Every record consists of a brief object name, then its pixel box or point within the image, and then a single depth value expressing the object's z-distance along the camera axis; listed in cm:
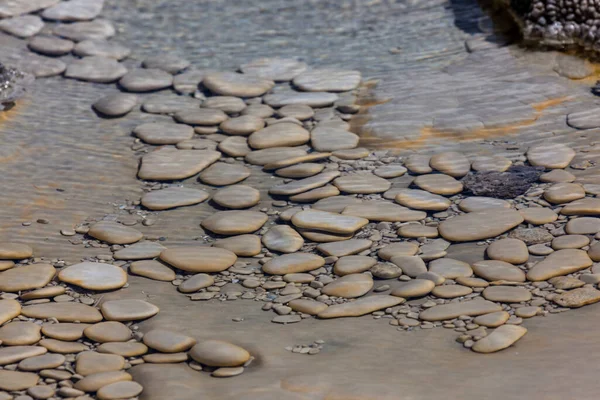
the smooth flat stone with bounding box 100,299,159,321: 532
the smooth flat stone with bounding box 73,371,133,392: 445
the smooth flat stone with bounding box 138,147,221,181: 747
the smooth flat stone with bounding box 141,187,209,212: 698
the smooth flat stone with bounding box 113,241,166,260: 618
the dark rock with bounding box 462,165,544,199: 685
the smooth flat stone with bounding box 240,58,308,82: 948
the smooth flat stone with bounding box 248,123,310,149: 795
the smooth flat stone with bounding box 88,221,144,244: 642
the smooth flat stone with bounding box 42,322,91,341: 503
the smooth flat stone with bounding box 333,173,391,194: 704
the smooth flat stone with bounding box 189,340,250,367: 471
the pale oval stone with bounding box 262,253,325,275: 594
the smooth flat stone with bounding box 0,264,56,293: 563
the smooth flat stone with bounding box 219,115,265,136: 821
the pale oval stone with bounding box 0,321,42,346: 495
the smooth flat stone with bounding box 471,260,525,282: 559
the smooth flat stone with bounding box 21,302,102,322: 529
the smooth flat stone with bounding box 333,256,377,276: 584
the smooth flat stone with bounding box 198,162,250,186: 735
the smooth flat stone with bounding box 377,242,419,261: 598
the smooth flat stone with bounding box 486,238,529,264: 583
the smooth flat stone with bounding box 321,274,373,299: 557
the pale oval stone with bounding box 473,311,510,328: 498
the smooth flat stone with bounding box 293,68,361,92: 914
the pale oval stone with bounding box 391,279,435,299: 543
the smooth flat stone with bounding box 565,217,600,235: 607
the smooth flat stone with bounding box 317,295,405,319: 528
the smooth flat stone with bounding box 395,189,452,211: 669
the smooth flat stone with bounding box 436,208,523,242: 619
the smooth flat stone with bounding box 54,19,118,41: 1043
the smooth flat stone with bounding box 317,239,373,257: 611
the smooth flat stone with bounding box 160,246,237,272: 597
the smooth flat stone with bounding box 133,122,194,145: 812
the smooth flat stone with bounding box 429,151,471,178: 726
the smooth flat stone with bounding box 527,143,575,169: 728
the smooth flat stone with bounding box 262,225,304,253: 626
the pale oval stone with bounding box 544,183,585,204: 662
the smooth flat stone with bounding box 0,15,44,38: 1036
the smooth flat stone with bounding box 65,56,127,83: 948
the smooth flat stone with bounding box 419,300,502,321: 513
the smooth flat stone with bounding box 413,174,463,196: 695
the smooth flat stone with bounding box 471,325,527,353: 471
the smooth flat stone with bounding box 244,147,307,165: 765
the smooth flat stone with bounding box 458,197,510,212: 661
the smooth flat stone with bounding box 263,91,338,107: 878
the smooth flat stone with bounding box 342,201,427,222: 655
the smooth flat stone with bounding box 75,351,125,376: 464
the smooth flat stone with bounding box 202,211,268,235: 651
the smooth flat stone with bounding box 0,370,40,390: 442
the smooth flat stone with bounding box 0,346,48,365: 473
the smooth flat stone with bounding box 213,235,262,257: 622
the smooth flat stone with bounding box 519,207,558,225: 632
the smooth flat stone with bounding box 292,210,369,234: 637
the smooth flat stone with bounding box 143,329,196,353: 491
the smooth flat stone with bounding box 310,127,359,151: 786
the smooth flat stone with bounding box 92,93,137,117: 869
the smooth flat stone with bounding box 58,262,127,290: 573
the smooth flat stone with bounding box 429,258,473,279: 569
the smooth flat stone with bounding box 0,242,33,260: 603
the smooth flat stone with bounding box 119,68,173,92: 924
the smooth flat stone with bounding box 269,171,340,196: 703
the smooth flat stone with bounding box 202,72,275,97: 908
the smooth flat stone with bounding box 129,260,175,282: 590
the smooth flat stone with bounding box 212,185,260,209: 693
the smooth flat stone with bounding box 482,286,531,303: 529
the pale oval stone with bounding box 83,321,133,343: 506
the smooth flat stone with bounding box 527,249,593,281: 556
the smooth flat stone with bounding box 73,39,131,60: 1005
